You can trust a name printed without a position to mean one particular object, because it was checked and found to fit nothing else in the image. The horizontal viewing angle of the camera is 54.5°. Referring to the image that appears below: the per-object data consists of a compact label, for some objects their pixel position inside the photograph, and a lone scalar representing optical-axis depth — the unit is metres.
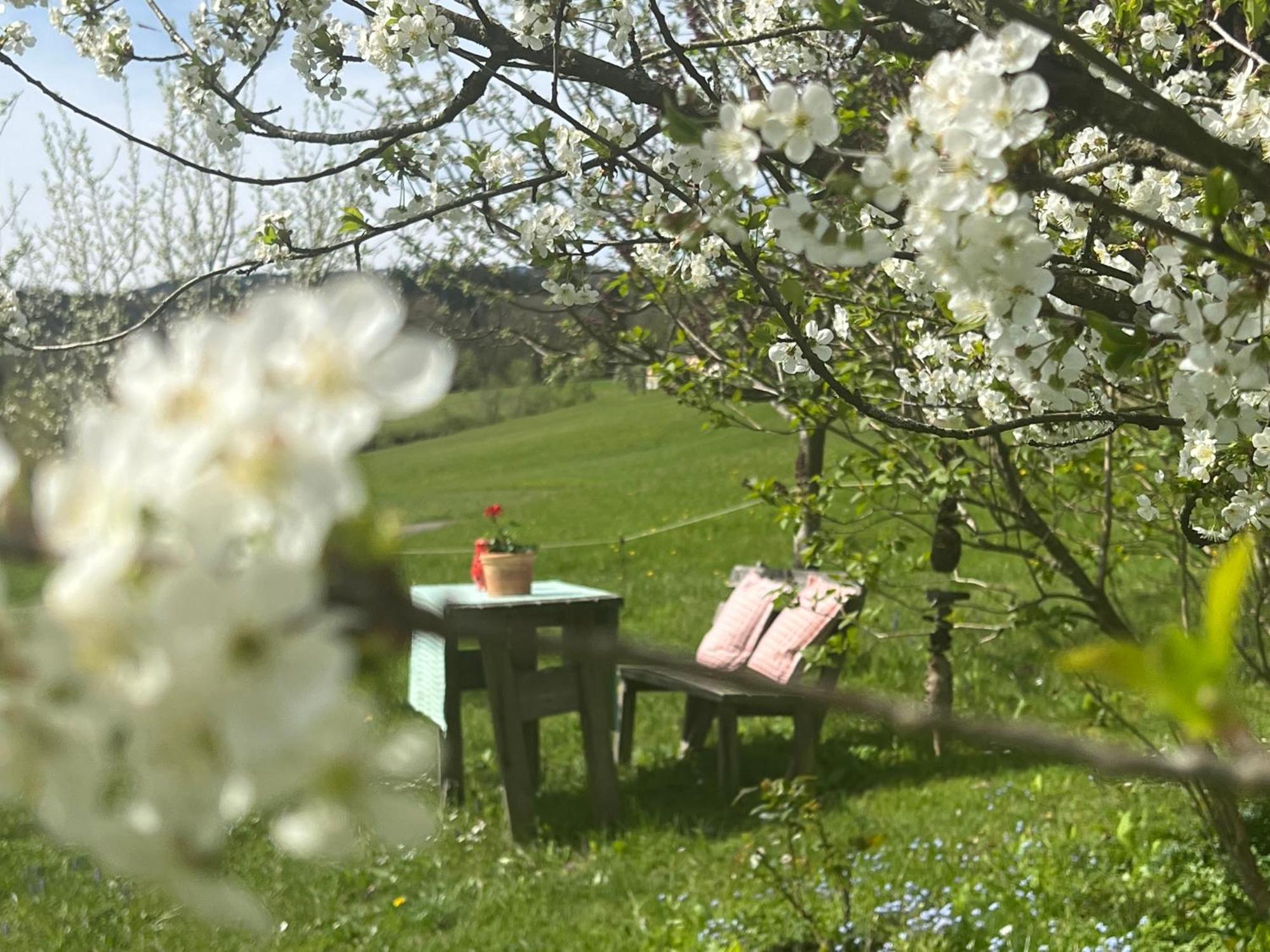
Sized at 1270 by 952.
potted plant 5.00
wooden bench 4.50
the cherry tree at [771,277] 0.44
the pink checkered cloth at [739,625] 5.11
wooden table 4.50
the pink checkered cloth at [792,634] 4.62
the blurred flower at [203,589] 0.43
